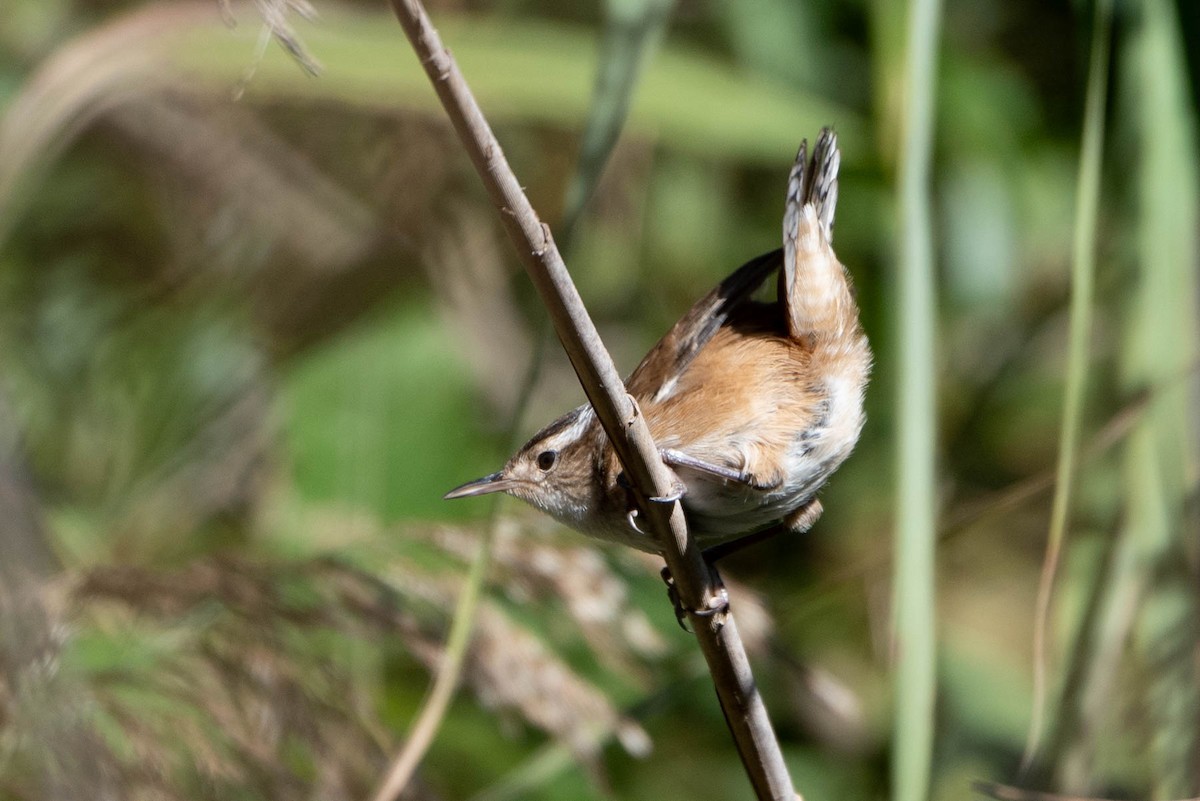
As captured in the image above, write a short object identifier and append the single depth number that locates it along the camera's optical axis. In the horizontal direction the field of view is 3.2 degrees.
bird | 4.17
